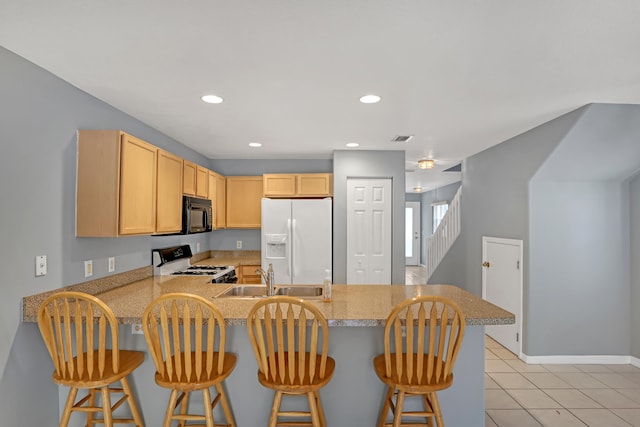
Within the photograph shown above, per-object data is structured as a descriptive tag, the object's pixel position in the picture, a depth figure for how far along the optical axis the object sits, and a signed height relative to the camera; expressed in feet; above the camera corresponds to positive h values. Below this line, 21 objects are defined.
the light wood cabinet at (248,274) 15.90 -2.48
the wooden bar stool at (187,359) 6.04 -2.41
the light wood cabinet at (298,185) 15.87 +1.46
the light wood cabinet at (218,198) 14.69 +0.84
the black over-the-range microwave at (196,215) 11.69 +0.09
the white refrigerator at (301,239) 14.82 -0.85
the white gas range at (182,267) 11.66 -1.76
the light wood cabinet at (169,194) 9.79 +0.68
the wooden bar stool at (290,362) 5.95 -2.42
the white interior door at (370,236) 15.28 -0.73
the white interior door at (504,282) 12.60 -2.33
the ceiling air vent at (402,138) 12.54 +2.86
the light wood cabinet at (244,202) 16.44 +0.72
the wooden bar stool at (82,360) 6.06 -2.44
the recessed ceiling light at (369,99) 8.55 +2.89
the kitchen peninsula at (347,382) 7.52 -3.42
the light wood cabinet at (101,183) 7.91 +0.74
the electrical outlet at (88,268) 8.36 -1.20
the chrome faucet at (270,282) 9.32 -1.66
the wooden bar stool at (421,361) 6.14 -2.45
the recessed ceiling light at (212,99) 8.56 +2.87
